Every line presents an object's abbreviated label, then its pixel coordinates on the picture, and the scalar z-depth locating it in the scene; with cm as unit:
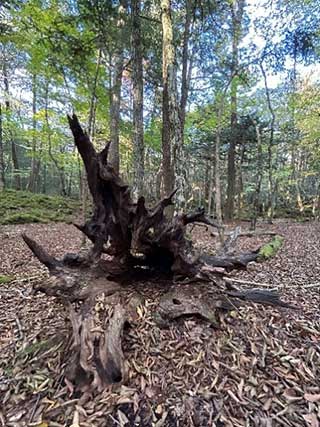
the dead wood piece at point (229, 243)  342
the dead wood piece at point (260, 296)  277
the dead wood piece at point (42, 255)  253
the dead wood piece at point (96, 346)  189
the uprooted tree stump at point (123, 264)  239
